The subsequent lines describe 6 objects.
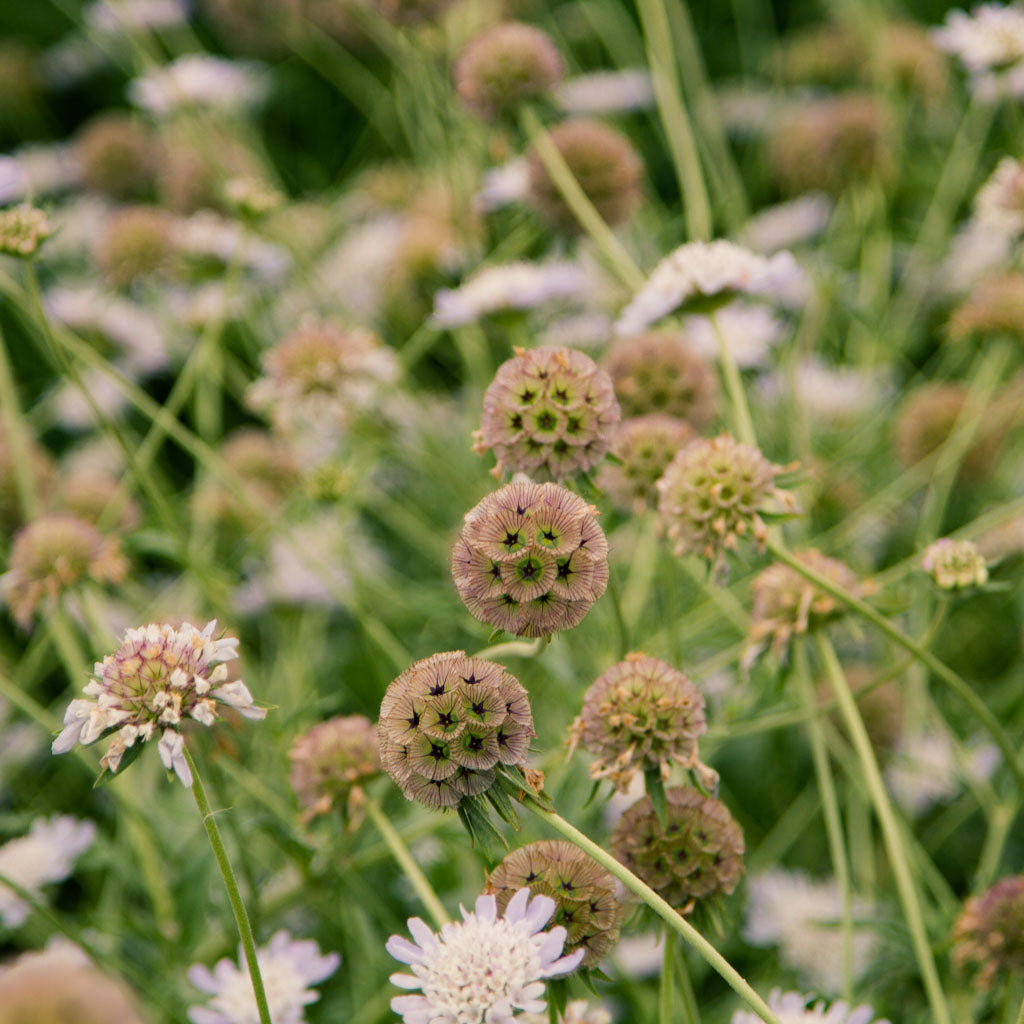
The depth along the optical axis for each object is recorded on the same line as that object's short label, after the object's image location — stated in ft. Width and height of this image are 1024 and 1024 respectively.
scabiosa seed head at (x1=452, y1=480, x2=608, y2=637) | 3.36
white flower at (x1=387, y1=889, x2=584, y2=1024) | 3.33
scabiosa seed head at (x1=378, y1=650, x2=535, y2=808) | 3.33
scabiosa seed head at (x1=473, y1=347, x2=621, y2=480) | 3.46
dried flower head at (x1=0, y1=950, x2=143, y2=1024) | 3.10
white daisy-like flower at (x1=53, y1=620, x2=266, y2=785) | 3.37
